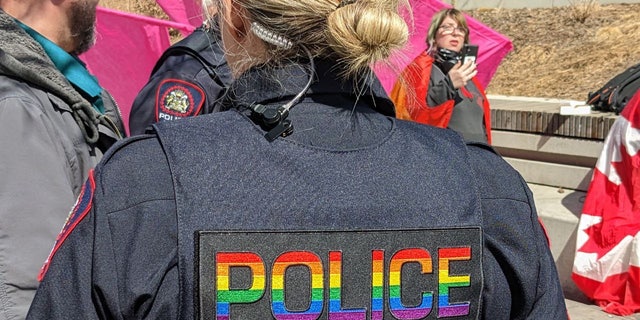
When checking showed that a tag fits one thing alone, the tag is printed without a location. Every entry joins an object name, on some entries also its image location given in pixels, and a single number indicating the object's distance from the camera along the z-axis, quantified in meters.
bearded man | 1.72
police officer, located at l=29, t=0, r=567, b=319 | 1.27
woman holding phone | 5.11
